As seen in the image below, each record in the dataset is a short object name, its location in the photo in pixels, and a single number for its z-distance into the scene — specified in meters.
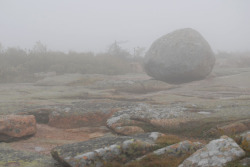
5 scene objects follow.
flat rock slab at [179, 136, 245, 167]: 4.79
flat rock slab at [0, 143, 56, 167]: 5.82
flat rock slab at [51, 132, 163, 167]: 5.50
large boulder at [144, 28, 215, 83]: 18.64
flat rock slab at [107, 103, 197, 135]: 8.67
